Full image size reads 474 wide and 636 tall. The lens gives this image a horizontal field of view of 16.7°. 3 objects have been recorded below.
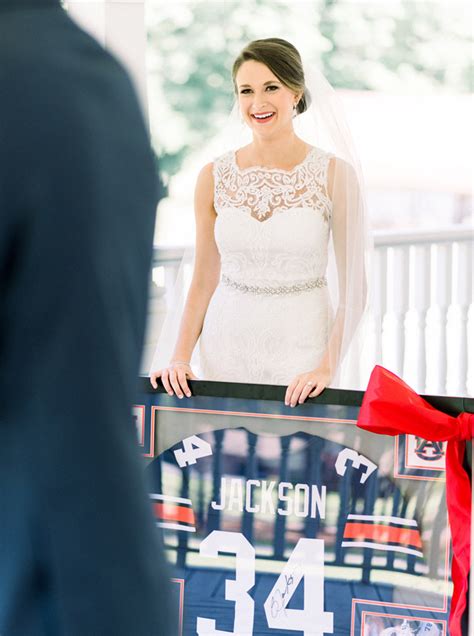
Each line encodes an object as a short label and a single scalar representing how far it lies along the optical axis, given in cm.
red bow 301
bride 366
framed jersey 307
